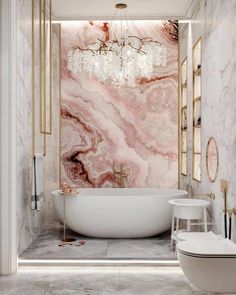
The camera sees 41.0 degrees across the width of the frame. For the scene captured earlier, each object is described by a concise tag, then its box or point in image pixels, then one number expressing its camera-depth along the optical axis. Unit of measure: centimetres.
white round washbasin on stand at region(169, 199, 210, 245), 316
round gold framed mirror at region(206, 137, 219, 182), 311
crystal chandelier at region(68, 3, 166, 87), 360
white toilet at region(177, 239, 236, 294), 209
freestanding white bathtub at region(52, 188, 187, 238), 356
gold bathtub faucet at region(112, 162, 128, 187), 462
